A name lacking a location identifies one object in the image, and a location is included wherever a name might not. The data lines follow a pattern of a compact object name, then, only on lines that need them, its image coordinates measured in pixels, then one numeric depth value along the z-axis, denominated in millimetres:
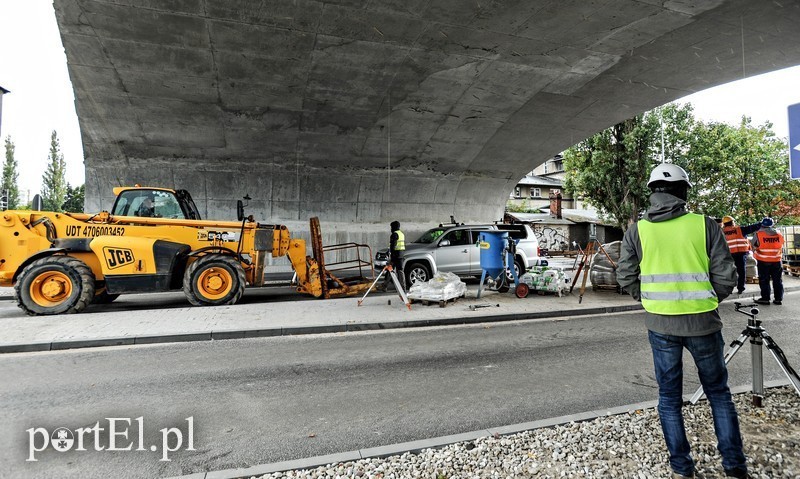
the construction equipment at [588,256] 10938
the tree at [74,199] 58441
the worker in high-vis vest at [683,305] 2885
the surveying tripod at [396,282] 9516
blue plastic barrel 10609
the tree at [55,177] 69562
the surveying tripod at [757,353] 3967
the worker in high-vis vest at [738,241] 10812
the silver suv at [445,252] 13122
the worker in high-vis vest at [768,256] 10008
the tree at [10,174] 65569
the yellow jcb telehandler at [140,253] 9055
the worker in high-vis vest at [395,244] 10360
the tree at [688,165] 26266
